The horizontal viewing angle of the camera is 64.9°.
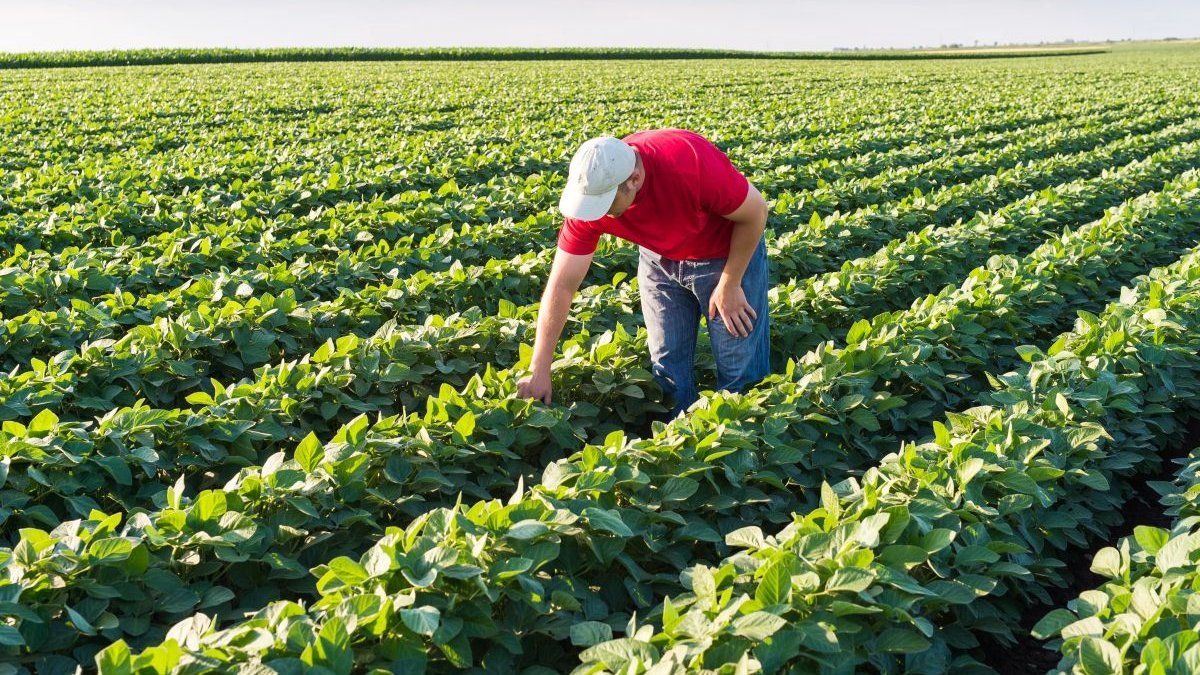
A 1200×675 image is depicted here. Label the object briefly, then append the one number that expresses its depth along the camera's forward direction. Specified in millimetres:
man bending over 3297
